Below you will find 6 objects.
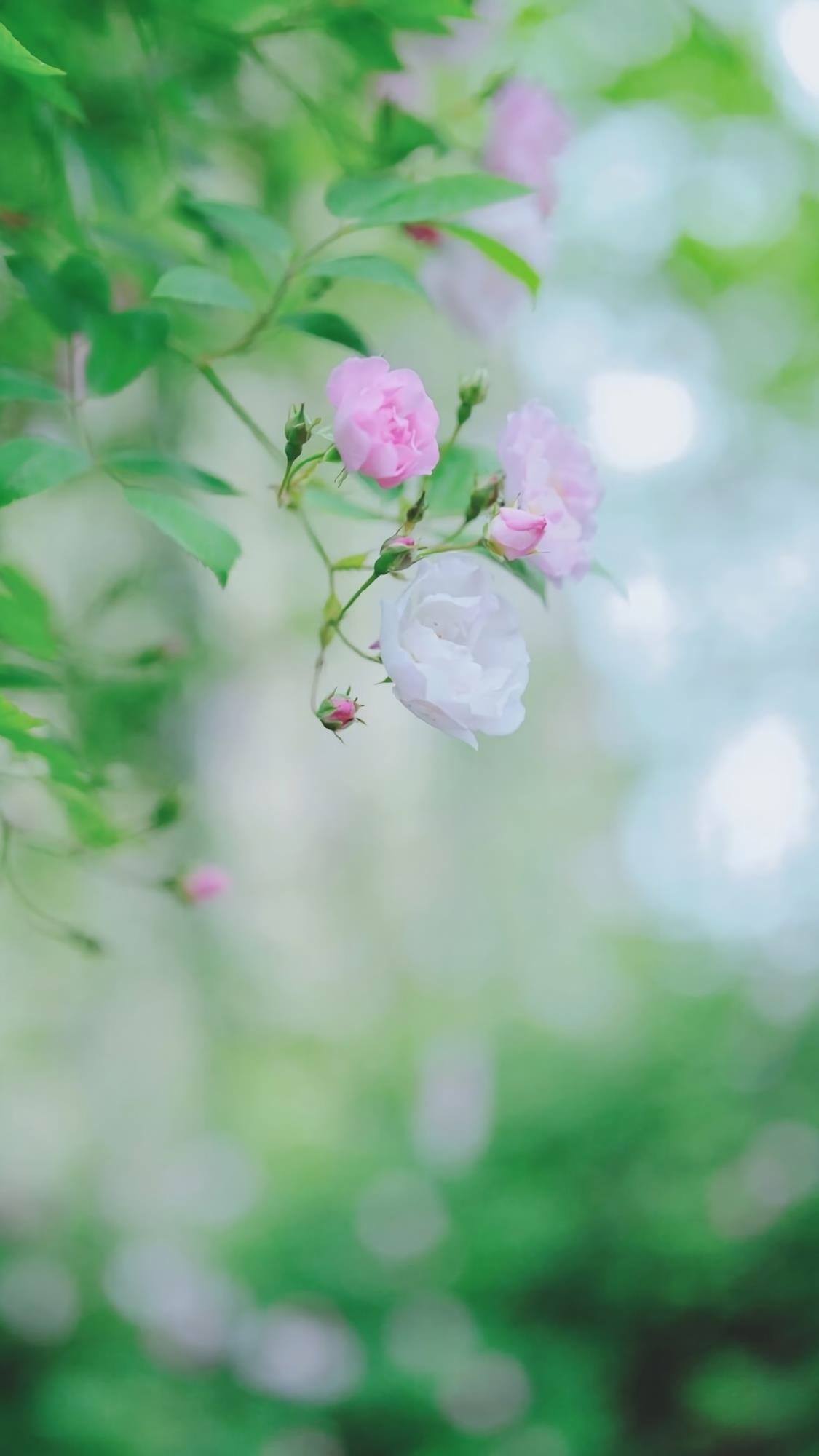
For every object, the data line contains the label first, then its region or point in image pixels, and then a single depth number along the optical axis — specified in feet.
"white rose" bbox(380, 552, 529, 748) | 3.22
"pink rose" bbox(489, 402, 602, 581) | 3.34
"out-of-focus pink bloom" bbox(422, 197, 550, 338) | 3.82
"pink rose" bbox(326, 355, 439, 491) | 3.27
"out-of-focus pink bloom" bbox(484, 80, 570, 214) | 3.79
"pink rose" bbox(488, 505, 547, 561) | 3.29
